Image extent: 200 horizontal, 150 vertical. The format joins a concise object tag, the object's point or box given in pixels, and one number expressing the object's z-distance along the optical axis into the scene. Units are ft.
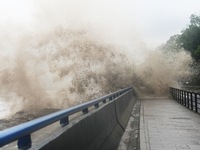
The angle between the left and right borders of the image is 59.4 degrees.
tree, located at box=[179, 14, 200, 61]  174.47
